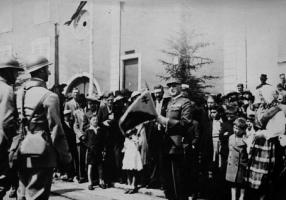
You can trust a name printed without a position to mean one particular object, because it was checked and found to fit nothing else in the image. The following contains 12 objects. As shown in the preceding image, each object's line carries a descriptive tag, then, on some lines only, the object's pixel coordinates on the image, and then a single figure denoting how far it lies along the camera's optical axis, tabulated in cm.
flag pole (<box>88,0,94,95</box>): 1164
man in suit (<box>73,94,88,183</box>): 761
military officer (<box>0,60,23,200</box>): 377
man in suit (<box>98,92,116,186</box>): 730
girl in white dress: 673
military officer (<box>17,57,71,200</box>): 352
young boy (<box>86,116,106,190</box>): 718
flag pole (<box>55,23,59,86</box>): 1303
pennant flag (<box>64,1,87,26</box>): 1138
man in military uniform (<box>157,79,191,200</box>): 488
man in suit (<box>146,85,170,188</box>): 562
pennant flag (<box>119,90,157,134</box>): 450
